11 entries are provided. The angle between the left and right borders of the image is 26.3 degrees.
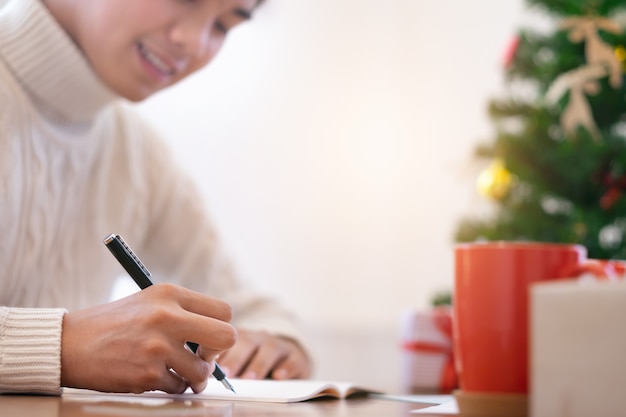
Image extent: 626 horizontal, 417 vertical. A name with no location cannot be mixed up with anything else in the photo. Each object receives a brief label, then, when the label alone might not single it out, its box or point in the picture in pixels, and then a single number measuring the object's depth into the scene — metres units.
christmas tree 1.94
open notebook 1.03
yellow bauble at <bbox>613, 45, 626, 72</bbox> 1.97
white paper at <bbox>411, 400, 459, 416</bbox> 0.97
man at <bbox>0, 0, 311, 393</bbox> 1.02
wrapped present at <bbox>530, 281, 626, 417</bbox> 0.75
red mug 0.92
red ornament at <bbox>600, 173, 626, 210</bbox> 2.02
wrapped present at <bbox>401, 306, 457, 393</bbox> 1.50
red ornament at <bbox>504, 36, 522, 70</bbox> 2.14
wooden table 0.89
